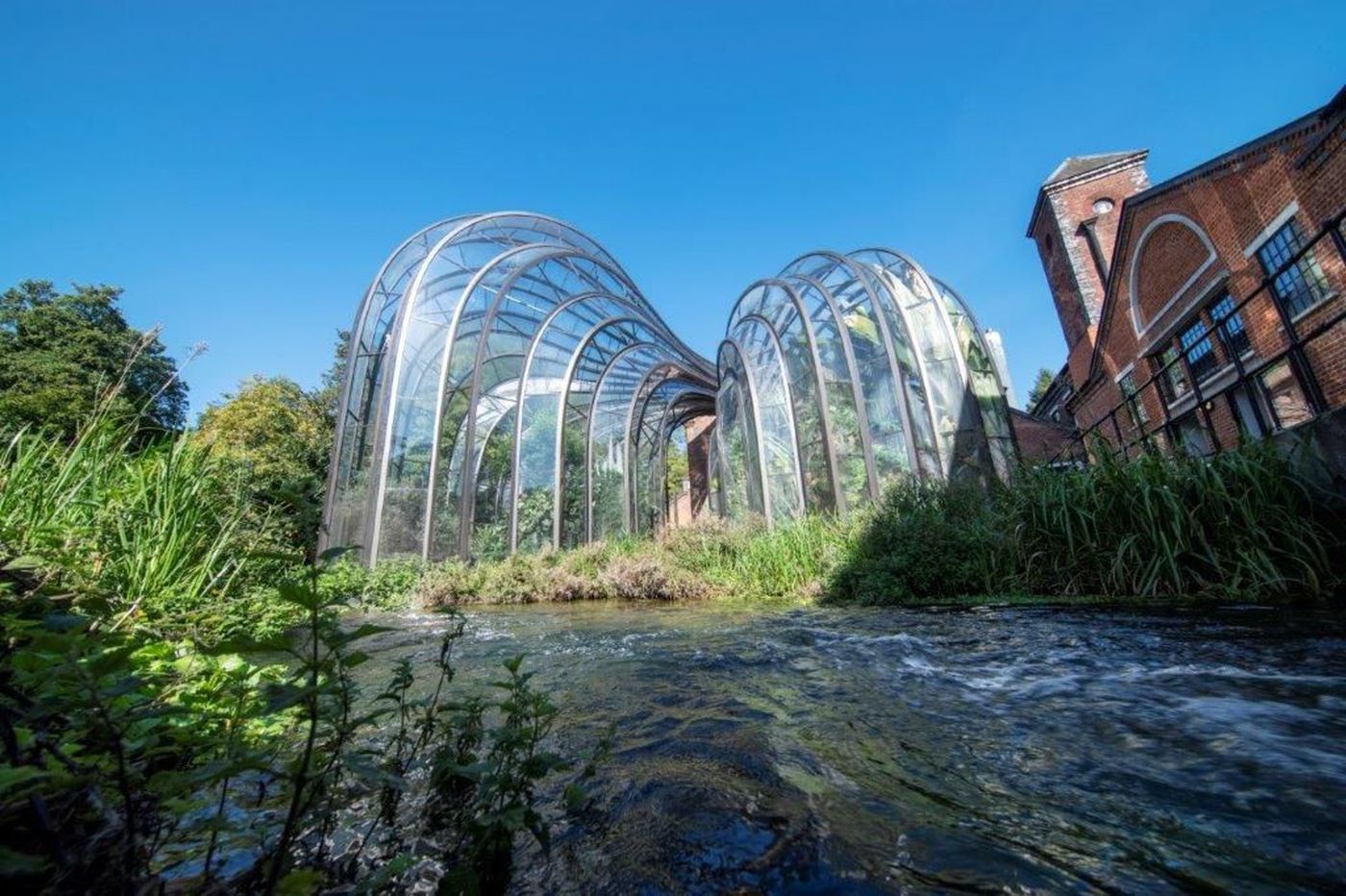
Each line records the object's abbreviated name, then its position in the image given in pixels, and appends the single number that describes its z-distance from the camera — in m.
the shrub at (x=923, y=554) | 5.40
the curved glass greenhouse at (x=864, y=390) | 9.30
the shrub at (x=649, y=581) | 7.55
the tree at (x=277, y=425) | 17.61
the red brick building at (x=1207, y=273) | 7.60
